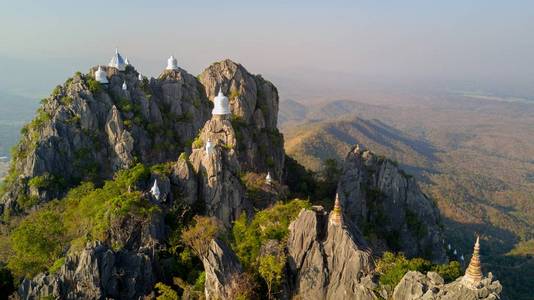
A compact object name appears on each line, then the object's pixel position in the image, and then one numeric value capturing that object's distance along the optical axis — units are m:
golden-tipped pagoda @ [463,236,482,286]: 15.73
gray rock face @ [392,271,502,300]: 15.49
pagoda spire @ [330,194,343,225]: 20.17
